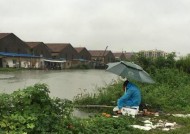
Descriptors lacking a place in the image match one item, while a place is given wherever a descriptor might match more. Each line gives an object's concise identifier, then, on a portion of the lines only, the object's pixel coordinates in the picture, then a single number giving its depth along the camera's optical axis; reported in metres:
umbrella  5.37
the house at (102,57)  55.08
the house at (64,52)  46.79
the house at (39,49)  41.00
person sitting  5.23
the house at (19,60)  32.87
